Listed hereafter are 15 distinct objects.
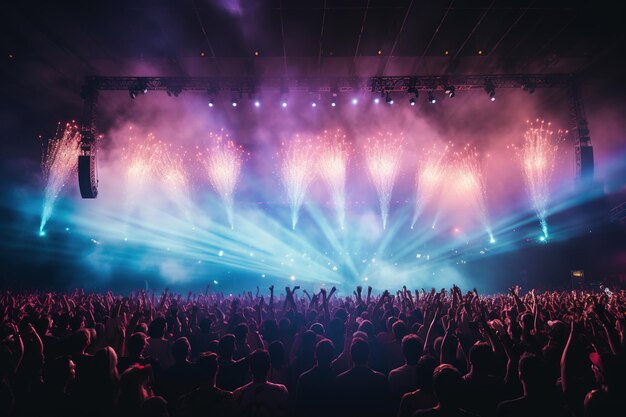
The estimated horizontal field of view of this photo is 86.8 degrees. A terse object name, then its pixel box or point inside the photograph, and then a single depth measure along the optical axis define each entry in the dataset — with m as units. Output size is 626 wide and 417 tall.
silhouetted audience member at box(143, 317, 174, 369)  4.53
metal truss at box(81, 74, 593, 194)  11.05
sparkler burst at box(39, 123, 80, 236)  14.80
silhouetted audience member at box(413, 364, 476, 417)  2.28
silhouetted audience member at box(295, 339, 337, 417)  3.06
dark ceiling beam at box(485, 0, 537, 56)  9.47
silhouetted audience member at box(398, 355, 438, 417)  2.73
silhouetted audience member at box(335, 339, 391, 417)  3.00
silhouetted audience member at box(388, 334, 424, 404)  3.37
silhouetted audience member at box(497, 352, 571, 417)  2.44
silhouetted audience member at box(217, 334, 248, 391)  3.58
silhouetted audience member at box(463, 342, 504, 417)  2.99
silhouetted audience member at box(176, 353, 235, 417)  2.72
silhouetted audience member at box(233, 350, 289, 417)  2.83
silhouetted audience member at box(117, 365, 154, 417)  2.48
